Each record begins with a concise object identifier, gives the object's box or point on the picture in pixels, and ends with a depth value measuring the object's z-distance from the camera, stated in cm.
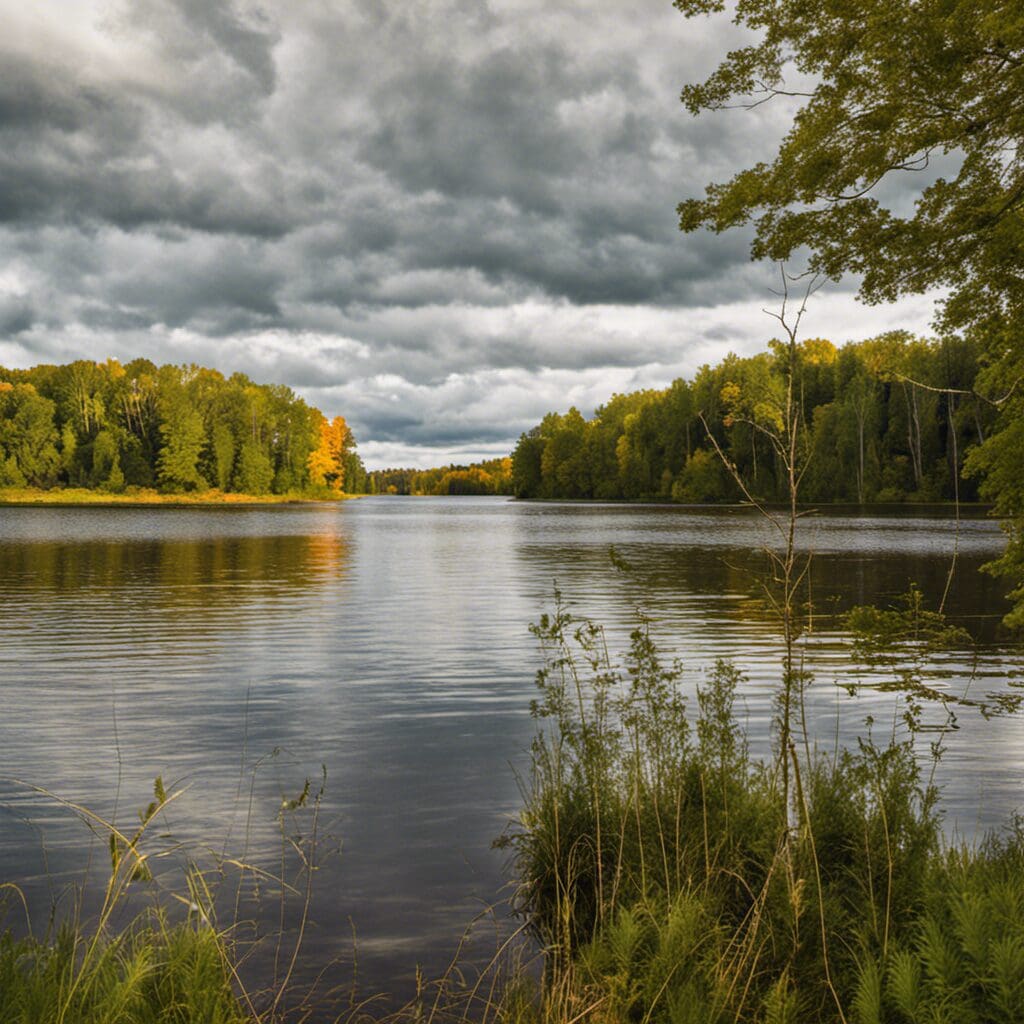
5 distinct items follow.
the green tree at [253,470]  13550
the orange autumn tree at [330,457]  15950
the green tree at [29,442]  12069
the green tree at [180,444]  12700
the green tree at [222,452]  13150
